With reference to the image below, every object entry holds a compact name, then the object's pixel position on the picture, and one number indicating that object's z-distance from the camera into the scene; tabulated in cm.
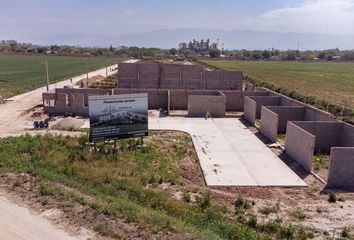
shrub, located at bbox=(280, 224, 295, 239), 1216
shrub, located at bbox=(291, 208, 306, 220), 1374
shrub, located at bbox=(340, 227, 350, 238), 1236
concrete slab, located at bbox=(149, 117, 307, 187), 1795
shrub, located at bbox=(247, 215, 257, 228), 1289
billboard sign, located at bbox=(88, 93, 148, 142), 2072
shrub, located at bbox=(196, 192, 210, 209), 1431
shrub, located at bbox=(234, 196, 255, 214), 1429
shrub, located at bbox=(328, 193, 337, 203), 1552
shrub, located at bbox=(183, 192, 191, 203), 1485
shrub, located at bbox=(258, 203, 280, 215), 1406
